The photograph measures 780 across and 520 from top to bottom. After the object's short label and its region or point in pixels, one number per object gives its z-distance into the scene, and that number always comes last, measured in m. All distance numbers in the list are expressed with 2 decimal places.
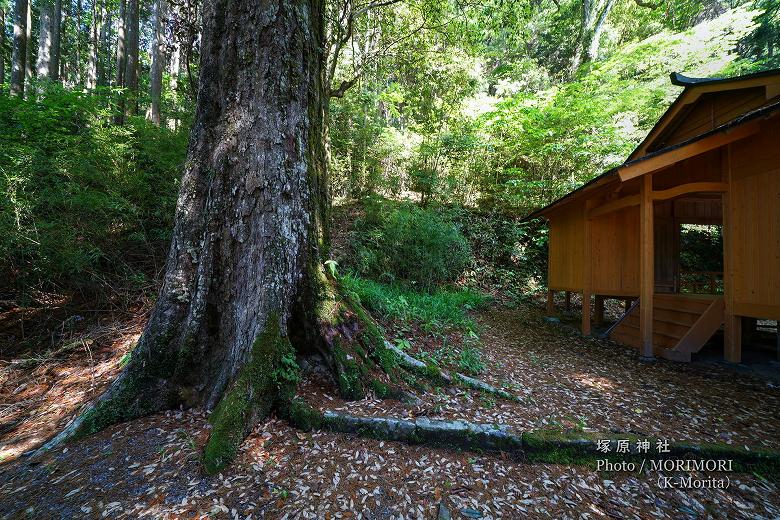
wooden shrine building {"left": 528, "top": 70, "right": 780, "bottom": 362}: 4.62
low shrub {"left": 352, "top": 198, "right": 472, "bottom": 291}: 7.86
